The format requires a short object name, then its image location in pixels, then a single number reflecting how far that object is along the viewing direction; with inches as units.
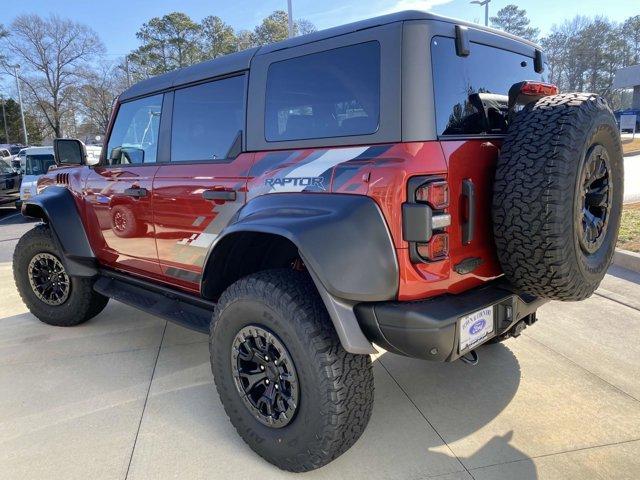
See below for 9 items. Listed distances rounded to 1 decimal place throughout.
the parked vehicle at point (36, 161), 518.1
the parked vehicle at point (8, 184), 499.2
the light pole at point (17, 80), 1689.2
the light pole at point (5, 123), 2044.8
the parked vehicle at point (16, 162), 812.1
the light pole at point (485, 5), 850.8
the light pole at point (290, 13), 639.2
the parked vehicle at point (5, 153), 1171.9
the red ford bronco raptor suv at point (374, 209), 76.1
